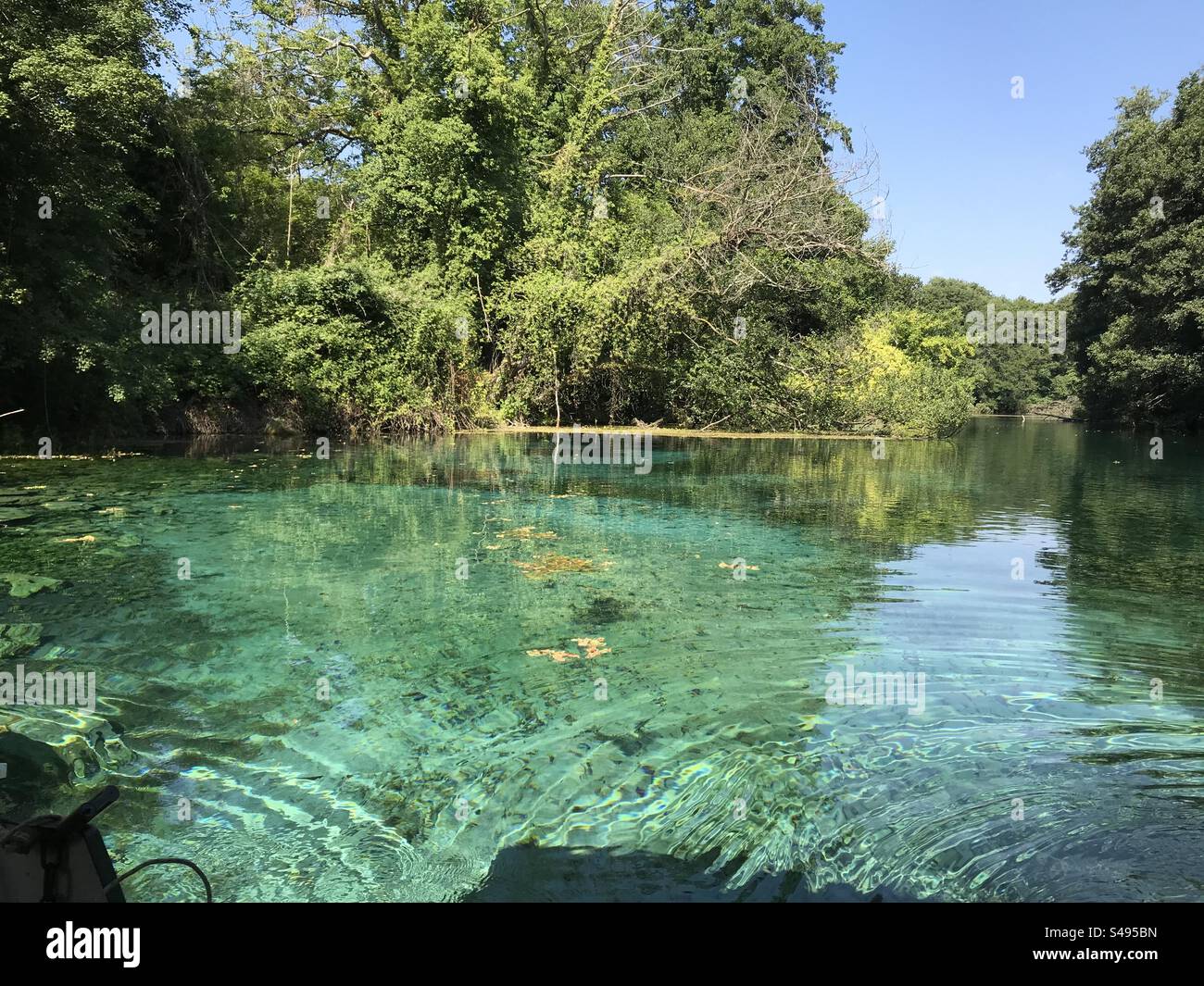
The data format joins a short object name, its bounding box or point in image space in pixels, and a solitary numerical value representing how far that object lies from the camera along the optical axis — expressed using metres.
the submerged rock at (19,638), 5.13
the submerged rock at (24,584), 6.34
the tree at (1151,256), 31.70
